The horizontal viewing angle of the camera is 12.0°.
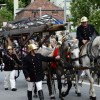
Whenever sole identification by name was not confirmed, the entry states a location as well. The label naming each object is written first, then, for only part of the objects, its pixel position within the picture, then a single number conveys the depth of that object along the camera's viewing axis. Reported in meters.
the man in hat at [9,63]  17.86
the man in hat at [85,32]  14.68
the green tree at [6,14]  87.72
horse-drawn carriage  13.92
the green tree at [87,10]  34.97
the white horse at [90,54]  13.58
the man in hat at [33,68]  12.54
